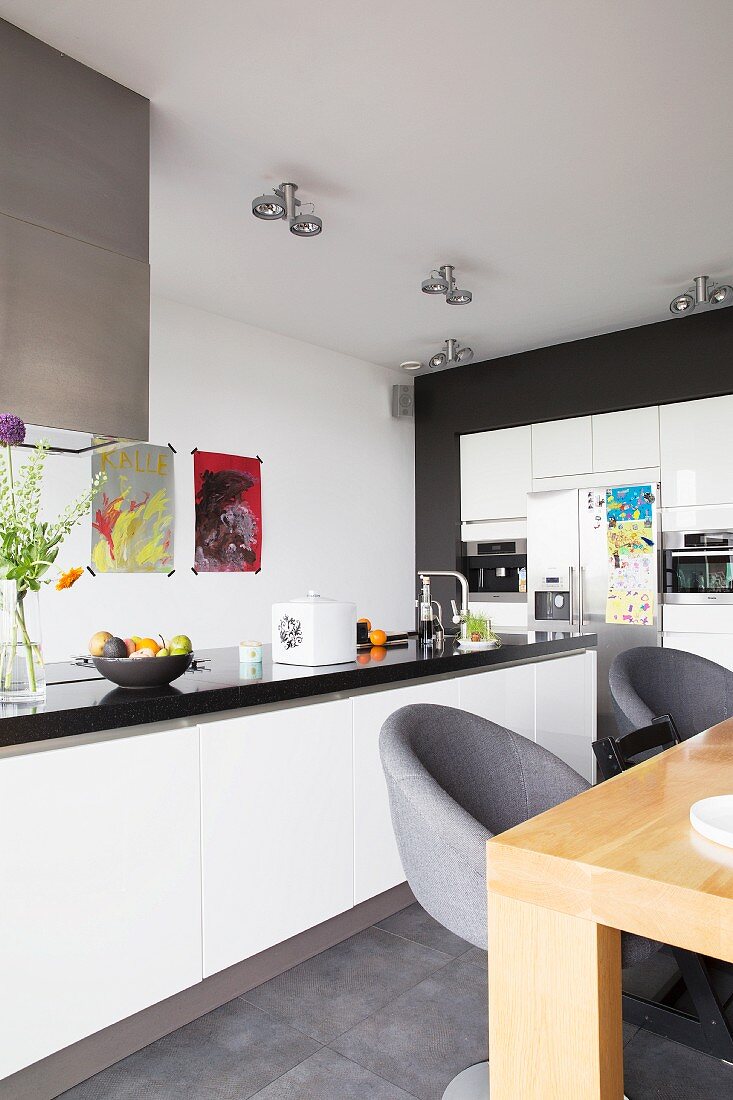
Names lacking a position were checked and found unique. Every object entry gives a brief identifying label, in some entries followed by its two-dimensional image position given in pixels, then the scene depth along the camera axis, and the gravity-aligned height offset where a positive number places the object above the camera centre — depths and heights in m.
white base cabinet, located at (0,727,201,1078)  1.61 -0.68
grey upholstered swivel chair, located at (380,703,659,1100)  1.38 -0.46
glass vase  1.73 -0.16
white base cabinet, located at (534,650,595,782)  3.28 -0.58
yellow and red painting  4.21 +0.36
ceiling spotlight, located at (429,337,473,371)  5.10 +1.43
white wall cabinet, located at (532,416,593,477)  5.25 +0.85
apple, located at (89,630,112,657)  2.12 -0.17
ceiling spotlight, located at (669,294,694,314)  4.20 +1.43
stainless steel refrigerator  4.92 +0.02
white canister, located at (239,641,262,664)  2.47 -0.24
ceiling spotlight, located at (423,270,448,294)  3.81 +1.39
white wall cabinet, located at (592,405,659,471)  4.94 +0.85
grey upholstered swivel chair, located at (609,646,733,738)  2.74 -0.39
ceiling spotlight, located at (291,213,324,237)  3.06 +1.36
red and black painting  4.68 +0.39
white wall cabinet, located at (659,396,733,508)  4.65 +0.72
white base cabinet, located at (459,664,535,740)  2.86 -0.46
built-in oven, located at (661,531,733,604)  4.64 +0.03
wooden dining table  1.04 -0.49
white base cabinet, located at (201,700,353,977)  2.01 -0.68
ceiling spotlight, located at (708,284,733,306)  4.10 +1.45
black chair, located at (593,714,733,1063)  1.79 -1.01
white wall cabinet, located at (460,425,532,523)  5.58 +0.73
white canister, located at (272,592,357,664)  2.43 -0.17
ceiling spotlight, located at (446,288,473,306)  3.92 +1.38
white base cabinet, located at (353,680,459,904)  2.43 -0.72
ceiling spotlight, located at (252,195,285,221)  3.01 +1.41
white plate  1.17 -0.39
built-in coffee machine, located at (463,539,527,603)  5.60 +0.04
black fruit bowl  1.97 -0.23
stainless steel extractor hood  2.25 +1.00
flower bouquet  1.73 -0.01
